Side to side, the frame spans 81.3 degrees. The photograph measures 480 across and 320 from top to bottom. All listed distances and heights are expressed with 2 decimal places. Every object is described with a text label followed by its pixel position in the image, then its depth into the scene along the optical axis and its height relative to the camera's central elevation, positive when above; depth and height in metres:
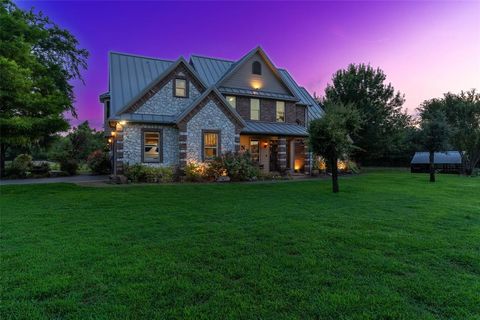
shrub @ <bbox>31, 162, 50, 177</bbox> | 19.62 -0.49
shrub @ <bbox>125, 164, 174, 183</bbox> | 15.39 -0.64
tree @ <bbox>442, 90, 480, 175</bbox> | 26.92 +3.43
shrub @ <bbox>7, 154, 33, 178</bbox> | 18.63 -0.33
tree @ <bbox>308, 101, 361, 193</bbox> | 12.59 +1.39
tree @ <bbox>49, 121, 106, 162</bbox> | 32.22 +2.55
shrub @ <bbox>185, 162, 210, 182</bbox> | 16.25 -0.56
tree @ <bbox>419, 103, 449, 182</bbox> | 18.09 +1.89
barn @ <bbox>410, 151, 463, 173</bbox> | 28.20 +0.00
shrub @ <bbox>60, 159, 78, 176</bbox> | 21.61 -0.29
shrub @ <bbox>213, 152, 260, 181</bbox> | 16.58 -0.26
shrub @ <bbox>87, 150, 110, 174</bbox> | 22.80 -0.14
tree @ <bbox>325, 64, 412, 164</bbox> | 32.94 +6.90
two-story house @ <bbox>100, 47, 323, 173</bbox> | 16.30 +3.28
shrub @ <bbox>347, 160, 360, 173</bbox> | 24.02 -0.62
